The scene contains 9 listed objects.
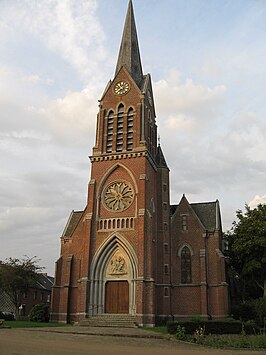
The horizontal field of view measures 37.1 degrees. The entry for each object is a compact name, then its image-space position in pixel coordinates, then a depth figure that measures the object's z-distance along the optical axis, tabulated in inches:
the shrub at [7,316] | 1747.7
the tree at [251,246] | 1695.4
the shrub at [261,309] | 1350.9
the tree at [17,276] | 1894.7
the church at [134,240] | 1572.3
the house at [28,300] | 2566.2
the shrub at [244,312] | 1561.3
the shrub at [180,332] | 981.7
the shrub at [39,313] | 1712.6
